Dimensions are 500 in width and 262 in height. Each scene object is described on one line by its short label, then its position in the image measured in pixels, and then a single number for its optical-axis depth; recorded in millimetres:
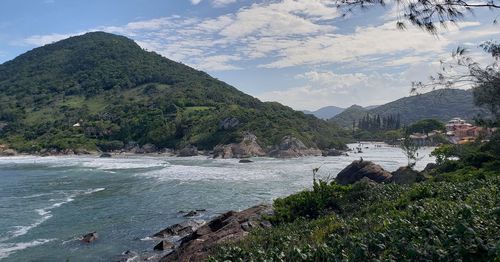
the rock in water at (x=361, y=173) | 42875
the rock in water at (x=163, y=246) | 23562
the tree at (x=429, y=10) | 8545
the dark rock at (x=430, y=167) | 47912
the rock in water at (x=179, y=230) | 27031
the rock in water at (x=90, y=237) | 25688
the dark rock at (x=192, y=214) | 33281
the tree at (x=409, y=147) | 59353
